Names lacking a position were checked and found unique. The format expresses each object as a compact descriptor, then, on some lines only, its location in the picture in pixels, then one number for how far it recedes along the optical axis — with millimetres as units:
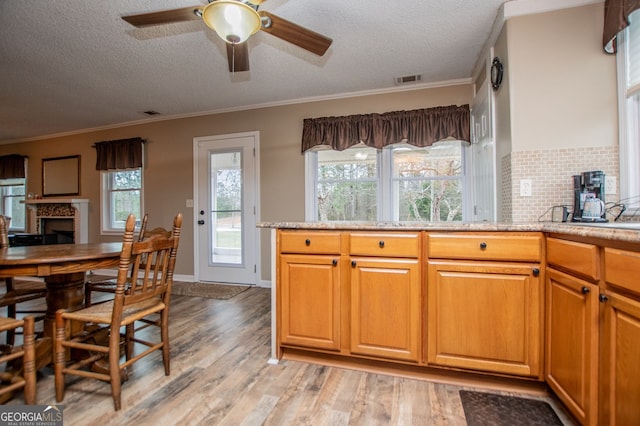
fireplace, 4934
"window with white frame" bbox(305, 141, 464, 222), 3465
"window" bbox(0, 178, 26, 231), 5816
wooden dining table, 1563
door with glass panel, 4098
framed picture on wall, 5184
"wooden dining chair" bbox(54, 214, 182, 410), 1464
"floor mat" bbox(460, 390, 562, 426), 1411
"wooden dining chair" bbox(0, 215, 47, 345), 1944
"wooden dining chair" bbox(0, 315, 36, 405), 1420
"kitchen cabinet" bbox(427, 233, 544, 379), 1556
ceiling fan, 1491
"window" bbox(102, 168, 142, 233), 4814
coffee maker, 1737
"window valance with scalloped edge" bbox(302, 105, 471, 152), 3240
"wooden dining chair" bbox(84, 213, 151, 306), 2240
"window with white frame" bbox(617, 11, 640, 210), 1763
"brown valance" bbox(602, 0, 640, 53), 1645
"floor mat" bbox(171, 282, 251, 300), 3640
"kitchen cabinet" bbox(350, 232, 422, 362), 1703
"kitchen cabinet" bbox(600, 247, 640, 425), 1009
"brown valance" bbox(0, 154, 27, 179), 5621
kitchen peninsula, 1185
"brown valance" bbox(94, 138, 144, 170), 4578
